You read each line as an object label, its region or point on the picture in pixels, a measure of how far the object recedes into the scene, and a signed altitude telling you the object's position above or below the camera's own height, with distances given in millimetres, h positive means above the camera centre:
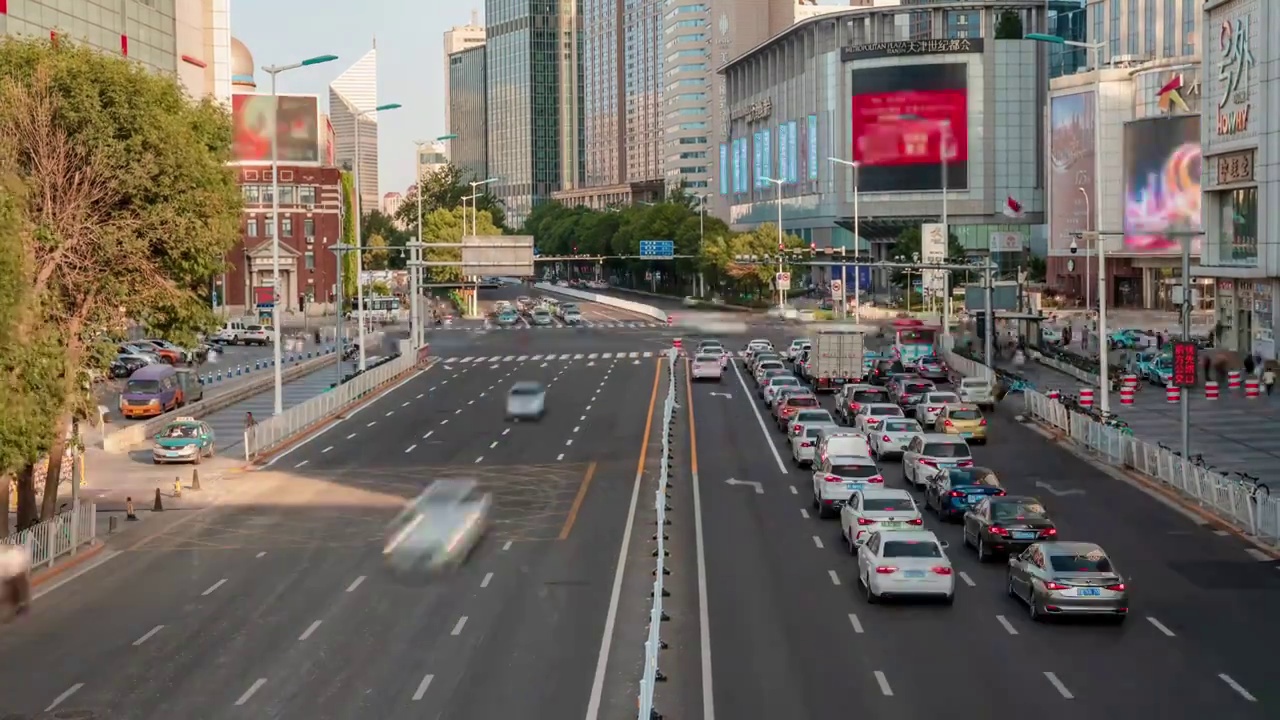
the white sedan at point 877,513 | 32719 -4551
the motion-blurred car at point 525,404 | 64312 -4437
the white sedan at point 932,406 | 57562 -4230
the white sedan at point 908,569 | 27953 -4804
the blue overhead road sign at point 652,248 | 158375 +4013
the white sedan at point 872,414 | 52938 -4167
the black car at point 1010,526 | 32281 -4742
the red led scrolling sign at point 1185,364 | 46031 -2267
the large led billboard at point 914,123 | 177375 +17630
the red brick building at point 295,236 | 154875 +5554
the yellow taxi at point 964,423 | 53781 -4512
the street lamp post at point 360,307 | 78250 -704
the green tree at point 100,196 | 35906 +2251
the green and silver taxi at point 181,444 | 51594 -4666
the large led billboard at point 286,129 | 159875 +16040
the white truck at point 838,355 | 73438 -3064
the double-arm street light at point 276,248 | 55656 +1529
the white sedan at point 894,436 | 49719 -4543
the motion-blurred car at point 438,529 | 34094 -5531
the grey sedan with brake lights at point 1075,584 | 26391 -4817
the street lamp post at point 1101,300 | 53156 -565
